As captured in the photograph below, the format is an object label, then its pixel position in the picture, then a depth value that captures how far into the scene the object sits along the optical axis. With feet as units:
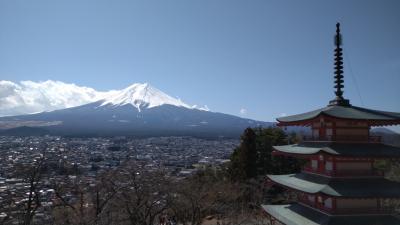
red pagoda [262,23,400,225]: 37.58
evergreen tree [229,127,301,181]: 91.81
